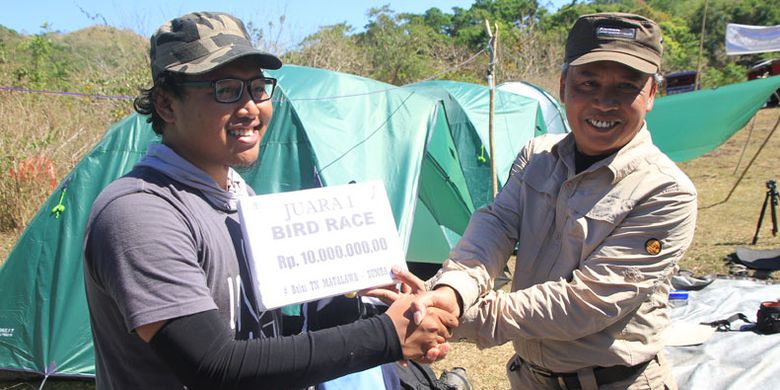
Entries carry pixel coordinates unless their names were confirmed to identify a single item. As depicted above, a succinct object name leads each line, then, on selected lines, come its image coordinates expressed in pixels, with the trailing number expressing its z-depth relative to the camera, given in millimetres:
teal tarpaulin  7512
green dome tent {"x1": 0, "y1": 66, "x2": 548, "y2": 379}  4062
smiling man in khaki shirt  1674
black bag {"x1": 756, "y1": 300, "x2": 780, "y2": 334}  3771
